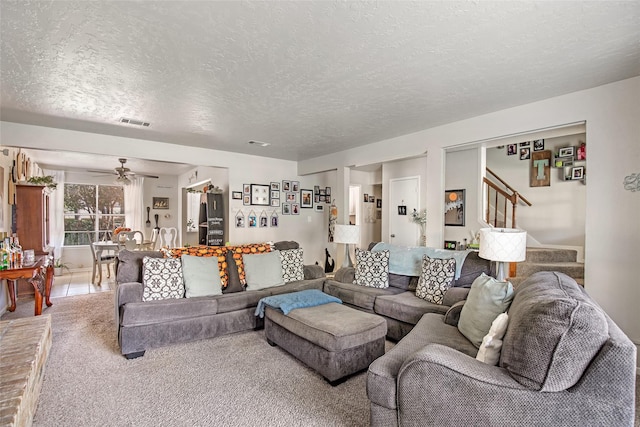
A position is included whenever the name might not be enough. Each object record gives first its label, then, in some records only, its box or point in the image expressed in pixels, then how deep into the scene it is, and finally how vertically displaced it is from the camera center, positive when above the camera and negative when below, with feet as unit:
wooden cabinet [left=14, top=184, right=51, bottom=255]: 16.06 -0.39
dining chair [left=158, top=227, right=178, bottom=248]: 24.75 -2.13
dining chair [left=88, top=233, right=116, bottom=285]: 18.98 -3.10
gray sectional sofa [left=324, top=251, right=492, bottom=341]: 9.68 -3.04
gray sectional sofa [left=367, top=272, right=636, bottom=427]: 3.79 -2.35
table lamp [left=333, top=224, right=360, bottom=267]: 14.37 -1.10
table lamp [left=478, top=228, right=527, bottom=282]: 8.43 -0.94
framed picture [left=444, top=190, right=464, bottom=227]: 17.21 +0.15
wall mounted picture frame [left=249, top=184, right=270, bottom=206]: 19.84 +1.03
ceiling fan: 20.19 +2.44
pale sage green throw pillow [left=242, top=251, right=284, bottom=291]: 12.51 -2.48
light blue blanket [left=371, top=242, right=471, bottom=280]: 11.38 -1.80
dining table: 18.99 -2.43
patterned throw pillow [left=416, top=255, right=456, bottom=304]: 10.30 -2.33
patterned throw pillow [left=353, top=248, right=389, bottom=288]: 12.26 -2.38
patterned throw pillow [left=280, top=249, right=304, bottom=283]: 13.50 -2.43
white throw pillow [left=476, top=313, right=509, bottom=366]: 5.10 -2.22
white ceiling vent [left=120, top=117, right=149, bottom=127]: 12.18 +3.57
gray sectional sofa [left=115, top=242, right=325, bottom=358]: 9.44 -3.45
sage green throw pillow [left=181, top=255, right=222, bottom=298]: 11.07 -2.43
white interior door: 19.20 +0.10
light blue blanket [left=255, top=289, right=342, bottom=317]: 9.59 -2.91
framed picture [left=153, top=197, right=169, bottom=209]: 28.37 +0.68
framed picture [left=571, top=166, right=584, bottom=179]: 16.31 +2.06
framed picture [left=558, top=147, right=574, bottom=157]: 16.71 +3.23
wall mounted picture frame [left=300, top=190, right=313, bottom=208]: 22.16 +0.85
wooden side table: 10.74 -2.74
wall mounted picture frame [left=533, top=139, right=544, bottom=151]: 17.84 +3.83
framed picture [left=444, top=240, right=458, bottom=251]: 17.12 -1.88
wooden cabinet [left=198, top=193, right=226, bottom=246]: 19.58 -0.63
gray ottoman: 7.67 -3.35
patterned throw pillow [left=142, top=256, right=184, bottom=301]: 10.43 -2.38
